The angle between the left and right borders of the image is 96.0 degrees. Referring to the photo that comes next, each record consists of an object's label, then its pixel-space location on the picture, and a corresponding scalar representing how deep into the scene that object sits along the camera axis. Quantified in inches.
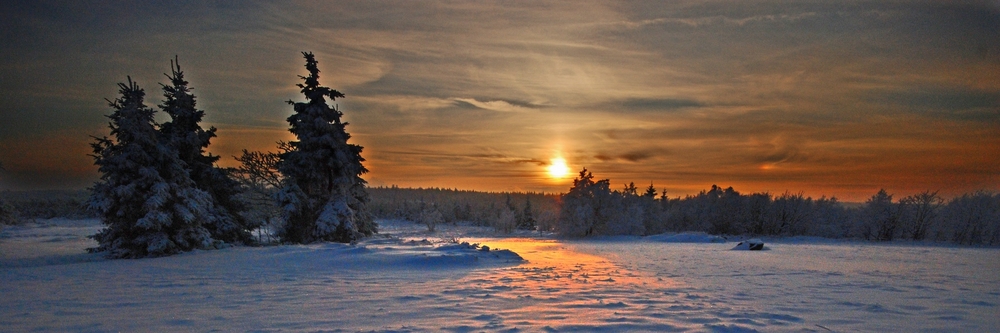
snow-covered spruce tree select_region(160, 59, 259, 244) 936.3
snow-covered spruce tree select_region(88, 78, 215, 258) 751.7
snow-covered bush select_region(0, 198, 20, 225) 906.7
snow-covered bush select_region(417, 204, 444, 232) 3440.0
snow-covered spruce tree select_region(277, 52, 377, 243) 976.3
